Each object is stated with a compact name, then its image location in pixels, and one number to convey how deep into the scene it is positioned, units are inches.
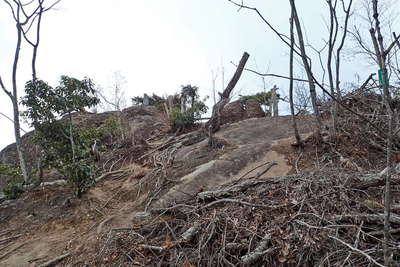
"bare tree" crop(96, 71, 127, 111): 342.5
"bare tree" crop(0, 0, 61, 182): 259.6
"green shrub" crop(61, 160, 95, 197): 175.5
